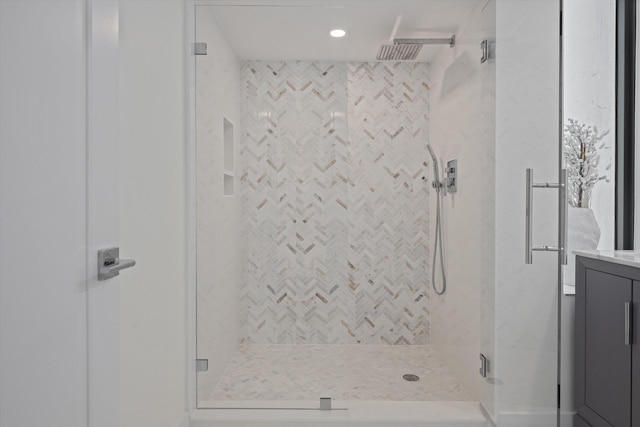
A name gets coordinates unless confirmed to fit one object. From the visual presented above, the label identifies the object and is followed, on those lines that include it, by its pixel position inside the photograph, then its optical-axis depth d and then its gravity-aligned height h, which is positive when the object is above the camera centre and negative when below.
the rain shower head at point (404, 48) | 2.73 +0.95
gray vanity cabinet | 1.85 -0.58
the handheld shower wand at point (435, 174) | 3.14 +0.22
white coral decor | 2.43 +0.24
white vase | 2.41 -0.14
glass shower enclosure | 2.19 -0.02
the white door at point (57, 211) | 0.81 -0.01
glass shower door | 2.15 -0.07
